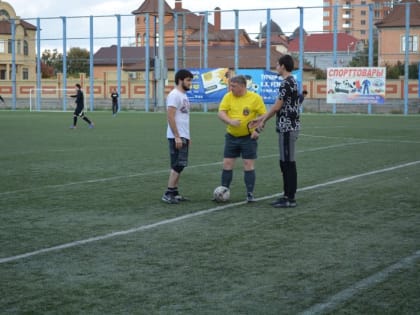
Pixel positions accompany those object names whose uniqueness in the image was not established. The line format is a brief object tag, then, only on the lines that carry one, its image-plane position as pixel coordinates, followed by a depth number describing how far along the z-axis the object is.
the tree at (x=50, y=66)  106.06
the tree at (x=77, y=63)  60.47
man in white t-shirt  10.50
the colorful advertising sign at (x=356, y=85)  47.66
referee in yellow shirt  10.48
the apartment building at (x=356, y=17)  190.68
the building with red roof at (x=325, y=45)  74.50
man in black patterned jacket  10.12
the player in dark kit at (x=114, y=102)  49.07
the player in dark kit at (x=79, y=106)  30.92
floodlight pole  49.72
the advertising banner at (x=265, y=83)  49.62
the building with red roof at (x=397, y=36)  53.28
